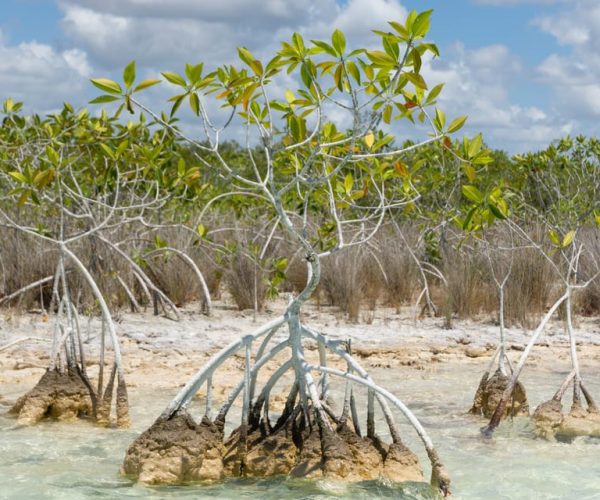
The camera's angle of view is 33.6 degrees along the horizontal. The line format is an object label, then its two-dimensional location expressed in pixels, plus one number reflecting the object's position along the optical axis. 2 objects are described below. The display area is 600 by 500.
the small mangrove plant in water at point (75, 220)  6.39
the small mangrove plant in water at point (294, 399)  4.49
